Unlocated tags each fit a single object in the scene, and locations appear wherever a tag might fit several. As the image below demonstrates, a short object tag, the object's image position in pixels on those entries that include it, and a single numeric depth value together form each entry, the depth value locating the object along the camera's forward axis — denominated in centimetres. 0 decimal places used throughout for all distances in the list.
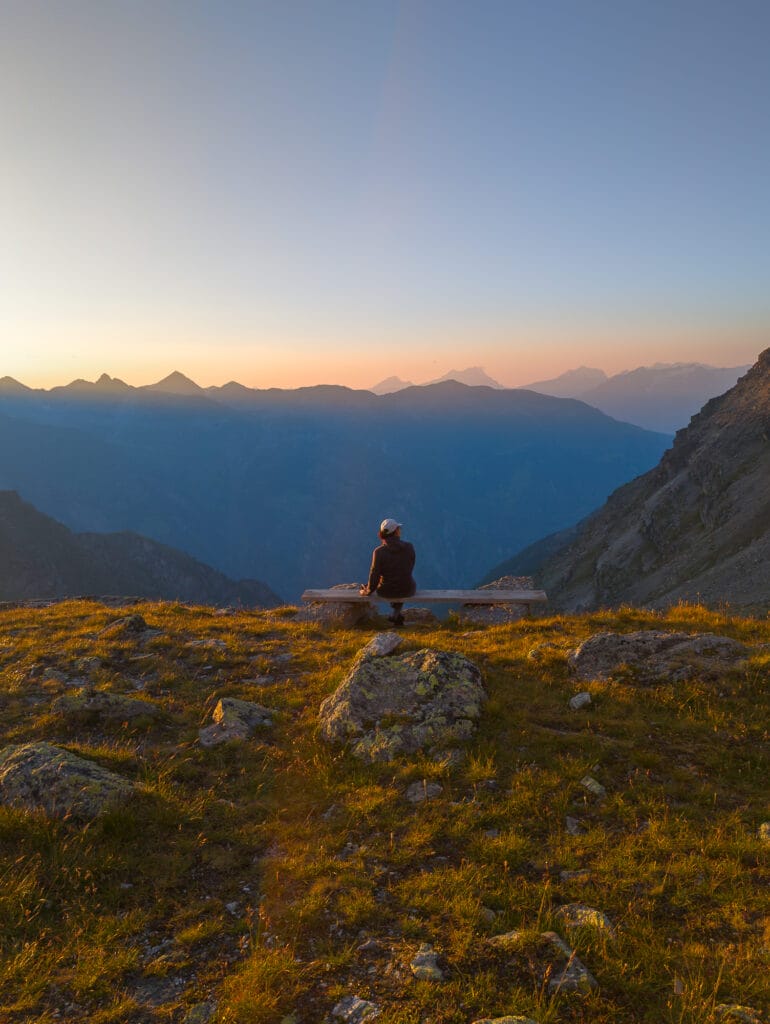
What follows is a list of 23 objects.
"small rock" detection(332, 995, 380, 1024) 355
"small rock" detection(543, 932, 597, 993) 366
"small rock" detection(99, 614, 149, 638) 1274
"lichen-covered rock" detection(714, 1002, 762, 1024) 335
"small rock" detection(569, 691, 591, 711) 773
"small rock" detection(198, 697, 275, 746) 766
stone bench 1377
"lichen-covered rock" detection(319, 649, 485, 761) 711
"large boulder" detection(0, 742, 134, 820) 564
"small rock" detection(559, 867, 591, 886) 470
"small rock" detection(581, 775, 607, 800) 589
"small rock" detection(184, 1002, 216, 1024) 364
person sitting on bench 1332
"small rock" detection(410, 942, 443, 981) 382
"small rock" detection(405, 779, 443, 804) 607
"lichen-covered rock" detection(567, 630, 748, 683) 813
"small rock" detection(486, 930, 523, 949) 403
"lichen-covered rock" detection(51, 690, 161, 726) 821
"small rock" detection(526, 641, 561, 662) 938
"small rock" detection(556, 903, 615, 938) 413
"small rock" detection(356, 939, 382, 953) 414
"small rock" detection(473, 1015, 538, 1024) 336
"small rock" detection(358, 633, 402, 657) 897
